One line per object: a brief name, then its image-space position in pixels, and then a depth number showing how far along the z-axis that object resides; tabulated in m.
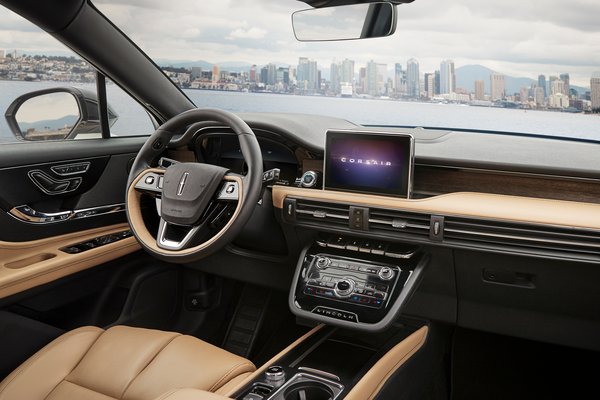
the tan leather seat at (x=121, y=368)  1.69
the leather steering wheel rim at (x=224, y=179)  1.81
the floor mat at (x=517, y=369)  2.43
